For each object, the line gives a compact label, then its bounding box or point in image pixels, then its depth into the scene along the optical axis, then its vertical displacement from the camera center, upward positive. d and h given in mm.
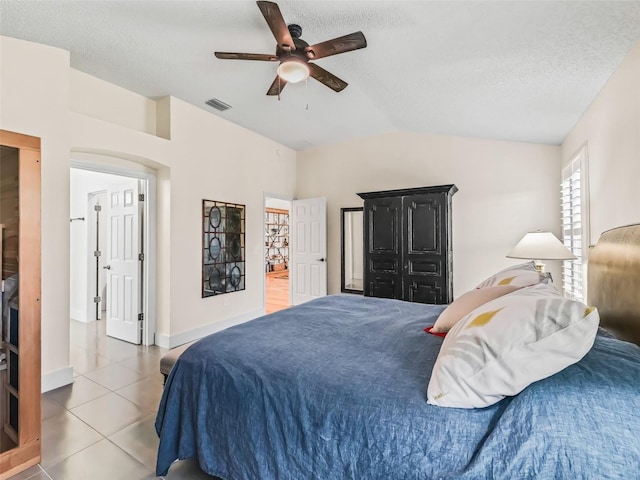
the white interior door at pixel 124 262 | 3945 -269
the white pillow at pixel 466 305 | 1731 -365
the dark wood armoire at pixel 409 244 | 4035 -57
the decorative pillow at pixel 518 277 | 1832 -234
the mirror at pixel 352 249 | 5289 -149
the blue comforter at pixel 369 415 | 919 -601
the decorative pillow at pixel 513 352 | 995 -361
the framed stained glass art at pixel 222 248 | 4309 -98
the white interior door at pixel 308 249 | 5555 -155
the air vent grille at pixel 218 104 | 3898 +1702
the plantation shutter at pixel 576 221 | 2887 +185
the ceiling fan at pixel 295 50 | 2092 +1352
